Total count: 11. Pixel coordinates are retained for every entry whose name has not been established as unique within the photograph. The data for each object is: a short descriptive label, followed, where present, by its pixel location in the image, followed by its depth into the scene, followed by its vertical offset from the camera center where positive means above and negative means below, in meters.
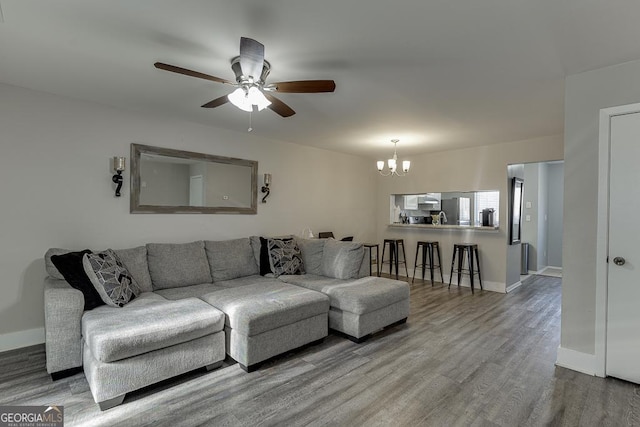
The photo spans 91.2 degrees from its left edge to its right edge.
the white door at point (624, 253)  2.34 -0.25
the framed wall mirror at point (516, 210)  5.18 +0.12
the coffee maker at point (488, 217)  5.33 +0.00
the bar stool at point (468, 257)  5.19 -0.68
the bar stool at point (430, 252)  5.69 -0.68
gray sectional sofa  2.11 -0.83
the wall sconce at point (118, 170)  3.29 +0.41
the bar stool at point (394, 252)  6.11 -0.74
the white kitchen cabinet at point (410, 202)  6.52 +0.28
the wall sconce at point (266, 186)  4.60 +0.39
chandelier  4.68 +0.79
